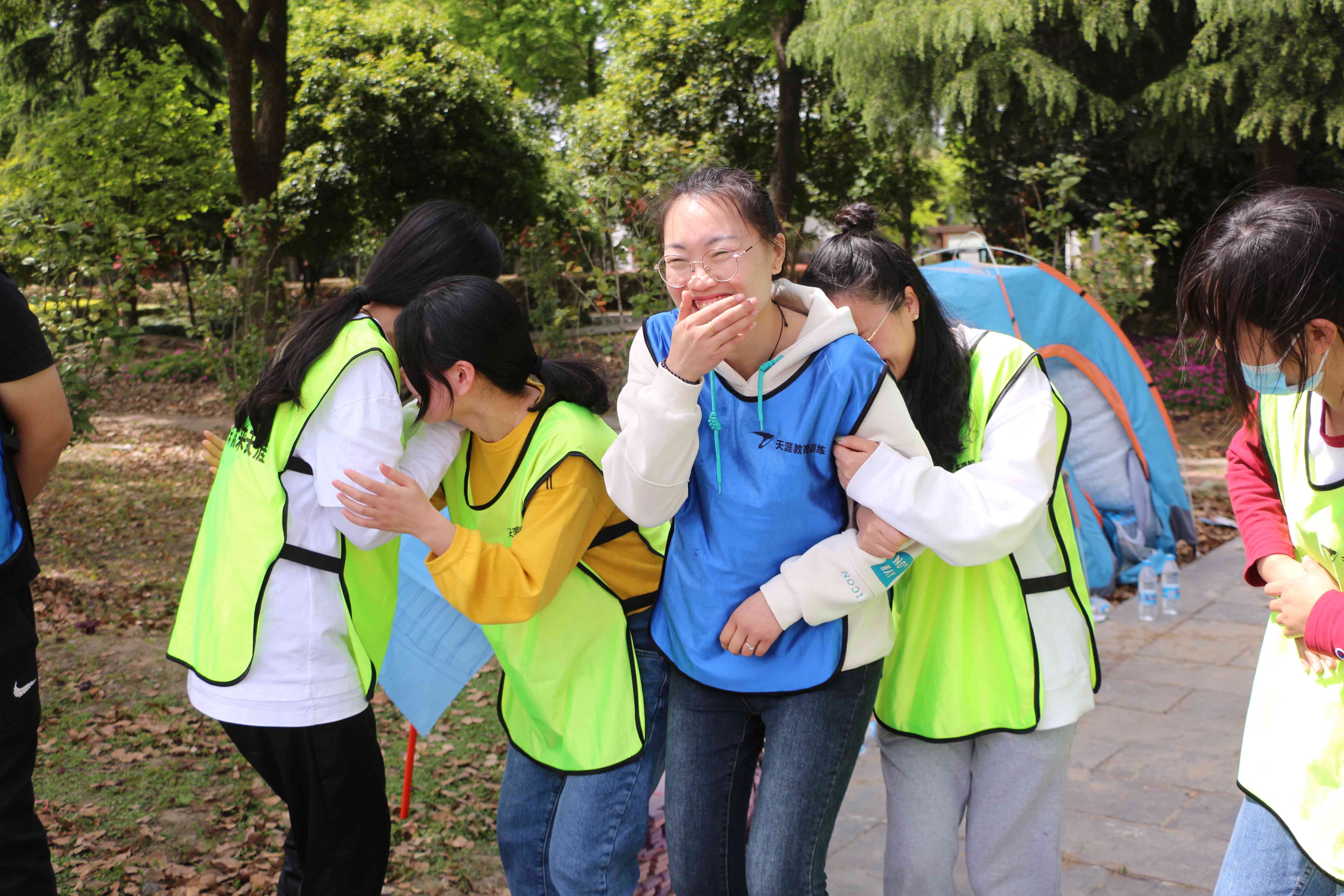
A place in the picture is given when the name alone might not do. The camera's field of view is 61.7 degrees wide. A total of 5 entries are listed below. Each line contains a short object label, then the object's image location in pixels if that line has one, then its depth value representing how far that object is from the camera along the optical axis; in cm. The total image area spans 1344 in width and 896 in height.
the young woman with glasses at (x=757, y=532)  186
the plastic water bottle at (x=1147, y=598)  589
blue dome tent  580
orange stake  350
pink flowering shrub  1118
